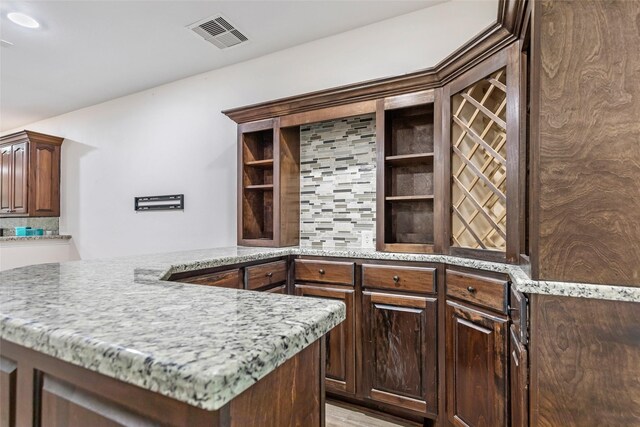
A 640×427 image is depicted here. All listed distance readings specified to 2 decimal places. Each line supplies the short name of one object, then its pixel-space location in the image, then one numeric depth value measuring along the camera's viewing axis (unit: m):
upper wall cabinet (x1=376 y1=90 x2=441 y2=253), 2.27
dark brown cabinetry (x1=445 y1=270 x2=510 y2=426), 1.57
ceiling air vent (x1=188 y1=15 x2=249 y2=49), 2.62
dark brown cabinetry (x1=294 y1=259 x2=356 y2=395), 2.21
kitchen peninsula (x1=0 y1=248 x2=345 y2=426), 0.48
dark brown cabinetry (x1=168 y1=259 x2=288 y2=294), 1.84
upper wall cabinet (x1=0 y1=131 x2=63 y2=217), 4.46
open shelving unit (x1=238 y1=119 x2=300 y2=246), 2.73
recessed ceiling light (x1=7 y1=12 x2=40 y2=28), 2.50
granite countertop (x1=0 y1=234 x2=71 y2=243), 4.13
